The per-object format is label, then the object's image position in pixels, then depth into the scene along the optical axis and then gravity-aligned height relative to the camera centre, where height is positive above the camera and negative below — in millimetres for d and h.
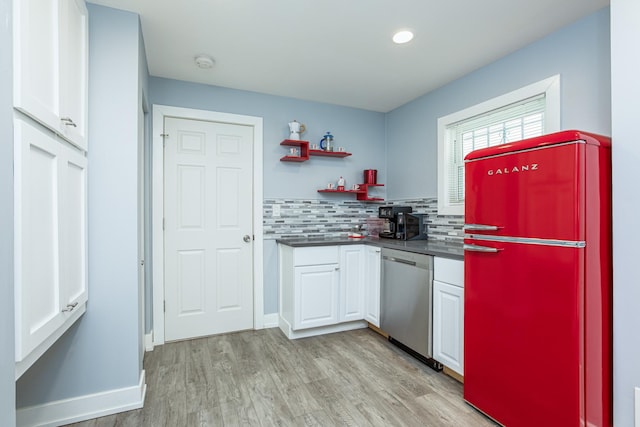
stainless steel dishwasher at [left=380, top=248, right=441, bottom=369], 2371 -732
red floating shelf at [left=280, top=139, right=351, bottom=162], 3248 +648
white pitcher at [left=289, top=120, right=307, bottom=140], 3273 +869
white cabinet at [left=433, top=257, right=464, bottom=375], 2119 -711
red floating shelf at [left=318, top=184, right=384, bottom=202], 3498 +231
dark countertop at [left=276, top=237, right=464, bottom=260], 2260 -282
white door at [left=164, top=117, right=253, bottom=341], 2953 -150
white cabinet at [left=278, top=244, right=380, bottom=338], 2895 -728
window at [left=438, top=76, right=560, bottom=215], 2203 +709
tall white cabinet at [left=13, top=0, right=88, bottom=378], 1113 +178
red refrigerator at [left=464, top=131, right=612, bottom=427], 1413 -340
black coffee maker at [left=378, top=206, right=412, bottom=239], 3162 -29
